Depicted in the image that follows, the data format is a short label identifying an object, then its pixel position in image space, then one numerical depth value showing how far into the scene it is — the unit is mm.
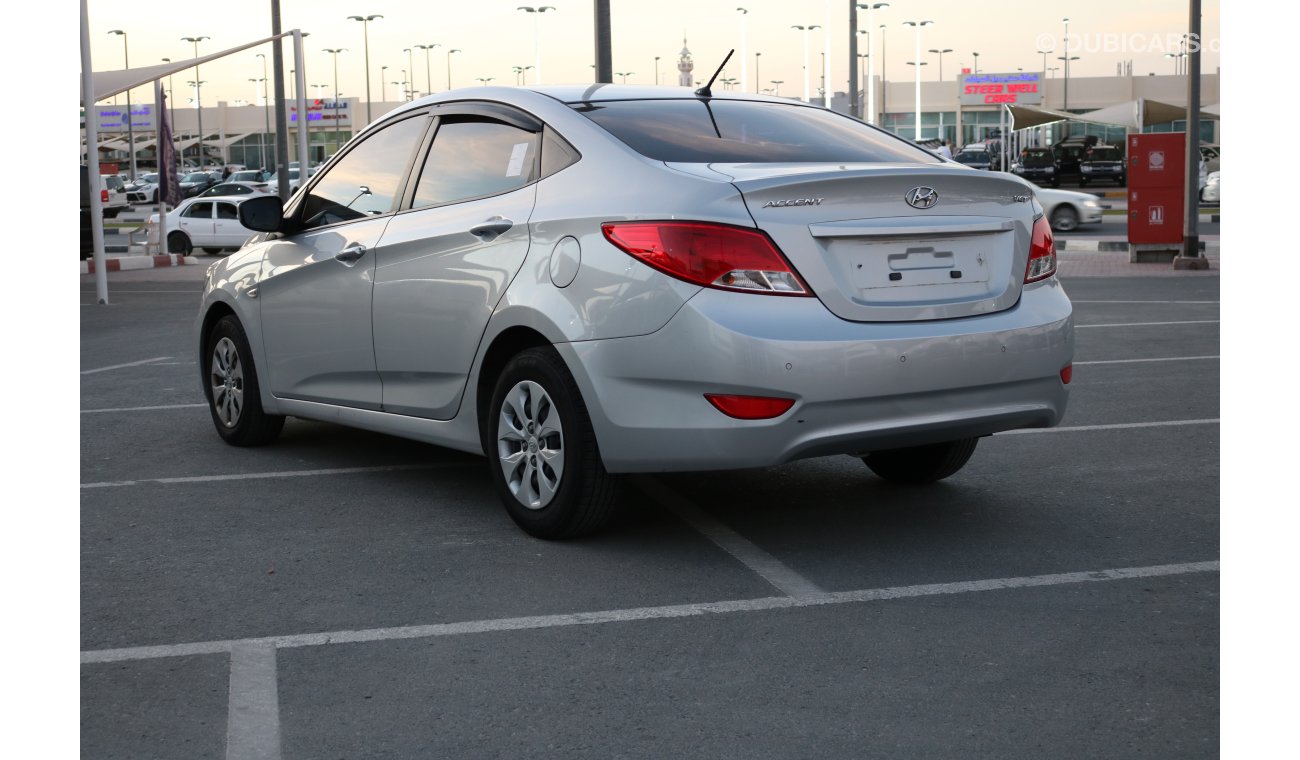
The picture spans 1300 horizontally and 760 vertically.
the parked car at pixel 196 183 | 59406
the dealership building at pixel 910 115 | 95812
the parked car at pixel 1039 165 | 49719
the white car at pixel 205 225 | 29047
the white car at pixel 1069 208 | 28844
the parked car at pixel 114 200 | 45719
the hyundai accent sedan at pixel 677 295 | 4645
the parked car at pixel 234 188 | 45619
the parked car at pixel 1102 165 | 52062
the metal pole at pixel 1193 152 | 20125
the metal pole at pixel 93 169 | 17406
